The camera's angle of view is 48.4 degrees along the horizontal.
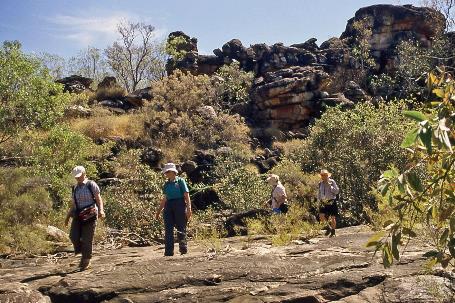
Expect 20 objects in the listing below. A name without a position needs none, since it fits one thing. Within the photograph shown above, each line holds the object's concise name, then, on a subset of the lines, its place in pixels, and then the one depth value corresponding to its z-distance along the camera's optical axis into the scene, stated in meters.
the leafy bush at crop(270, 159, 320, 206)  17.31
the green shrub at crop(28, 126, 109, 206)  13.70
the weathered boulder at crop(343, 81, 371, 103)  36.06
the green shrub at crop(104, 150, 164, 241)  14.36
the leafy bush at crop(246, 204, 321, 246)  8.53
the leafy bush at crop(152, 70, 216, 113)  30.91
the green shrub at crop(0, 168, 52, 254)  10.99
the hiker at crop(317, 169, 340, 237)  9.59
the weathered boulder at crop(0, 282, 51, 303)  6.23
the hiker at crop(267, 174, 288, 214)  10.10
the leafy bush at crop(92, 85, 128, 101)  35.72
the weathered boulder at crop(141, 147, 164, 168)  24.98
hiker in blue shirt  8.12
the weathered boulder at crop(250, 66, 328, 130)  34.53
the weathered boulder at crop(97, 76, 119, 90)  36.78
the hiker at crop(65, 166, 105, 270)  7.40
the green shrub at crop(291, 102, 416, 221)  16.08
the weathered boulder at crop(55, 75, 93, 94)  34.84
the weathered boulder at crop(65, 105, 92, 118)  29.28
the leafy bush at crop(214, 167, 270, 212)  16.47
